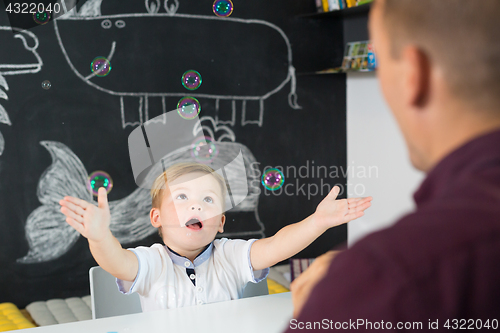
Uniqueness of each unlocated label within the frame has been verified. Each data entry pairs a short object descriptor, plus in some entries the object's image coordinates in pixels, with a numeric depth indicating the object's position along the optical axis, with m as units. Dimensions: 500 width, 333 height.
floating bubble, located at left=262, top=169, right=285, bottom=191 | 3.35
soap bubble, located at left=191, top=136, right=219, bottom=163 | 2.52
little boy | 1.40
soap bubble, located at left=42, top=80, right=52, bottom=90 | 2.78
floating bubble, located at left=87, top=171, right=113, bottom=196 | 2.91
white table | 1.12
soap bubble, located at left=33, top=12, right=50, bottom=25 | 2.76
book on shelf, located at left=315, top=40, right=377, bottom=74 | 3.23
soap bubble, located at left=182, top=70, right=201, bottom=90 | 3.14
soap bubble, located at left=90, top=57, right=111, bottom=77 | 2.91
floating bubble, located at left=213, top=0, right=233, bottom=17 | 3.14
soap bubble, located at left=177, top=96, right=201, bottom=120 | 3.17
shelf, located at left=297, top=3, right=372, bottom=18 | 3.28
